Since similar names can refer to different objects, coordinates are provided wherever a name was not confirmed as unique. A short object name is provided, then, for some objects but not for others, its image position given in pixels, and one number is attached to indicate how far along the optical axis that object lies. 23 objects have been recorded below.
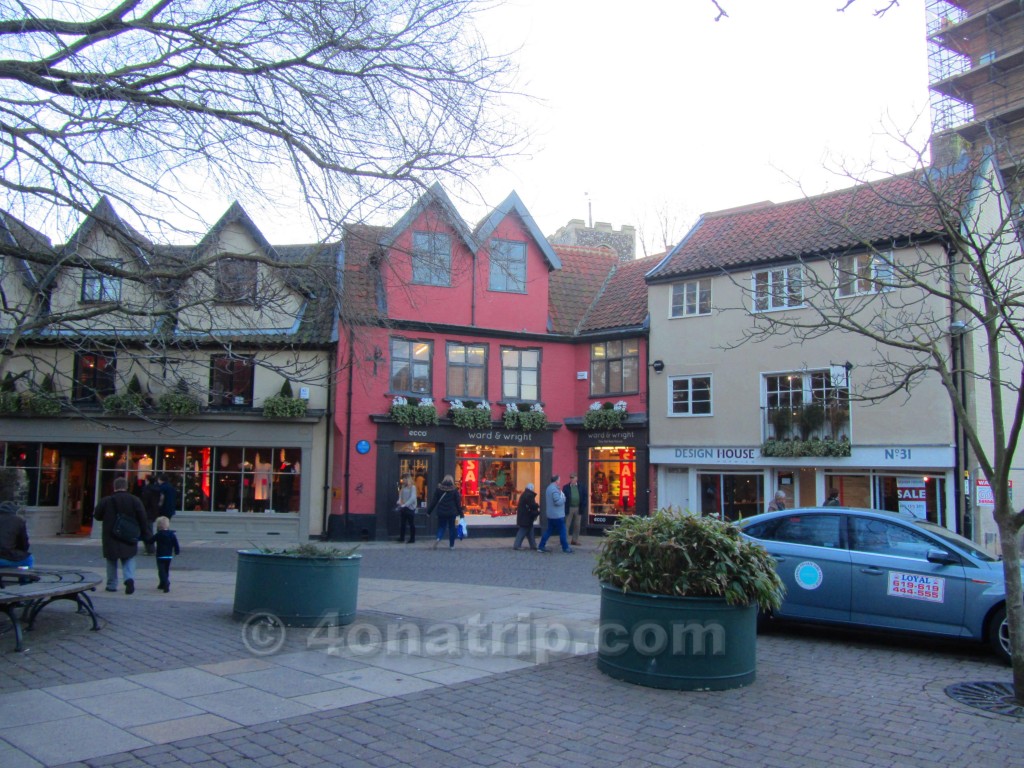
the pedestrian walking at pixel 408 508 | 22.17
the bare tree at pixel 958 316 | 7.59
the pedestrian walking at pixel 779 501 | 16.90
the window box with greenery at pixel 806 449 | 21.39
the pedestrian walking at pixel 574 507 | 21.70
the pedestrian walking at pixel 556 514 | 20.50
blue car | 8.85
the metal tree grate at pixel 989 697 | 6.89
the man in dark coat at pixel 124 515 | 11.71
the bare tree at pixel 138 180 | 7.90
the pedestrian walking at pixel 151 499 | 18.02
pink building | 23.19
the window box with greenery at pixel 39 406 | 20.91
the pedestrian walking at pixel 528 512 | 21.02
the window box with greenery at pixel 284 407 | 22.27
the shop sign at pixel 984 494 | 16.10
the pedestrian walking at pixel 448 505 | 21.03
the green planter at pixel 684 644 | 7.23
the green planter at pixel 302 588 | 9.48
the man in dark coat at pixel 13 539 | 10.34
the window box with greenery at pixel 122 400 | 21.22
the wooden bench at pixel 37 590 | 8.04
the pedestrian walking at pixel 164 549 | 12.35
